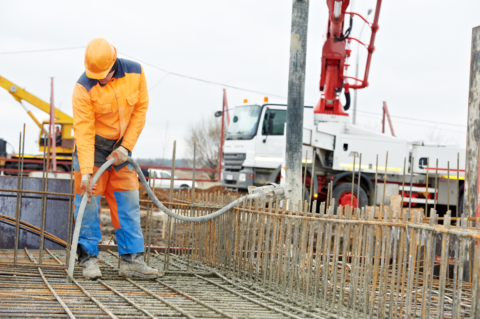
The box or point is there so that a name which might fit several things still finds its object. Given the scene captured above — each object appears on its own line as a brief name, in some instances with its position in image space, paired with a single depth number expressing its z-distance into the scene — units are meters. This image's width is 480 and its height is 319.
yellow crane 20.42
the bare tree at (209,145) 36.06
